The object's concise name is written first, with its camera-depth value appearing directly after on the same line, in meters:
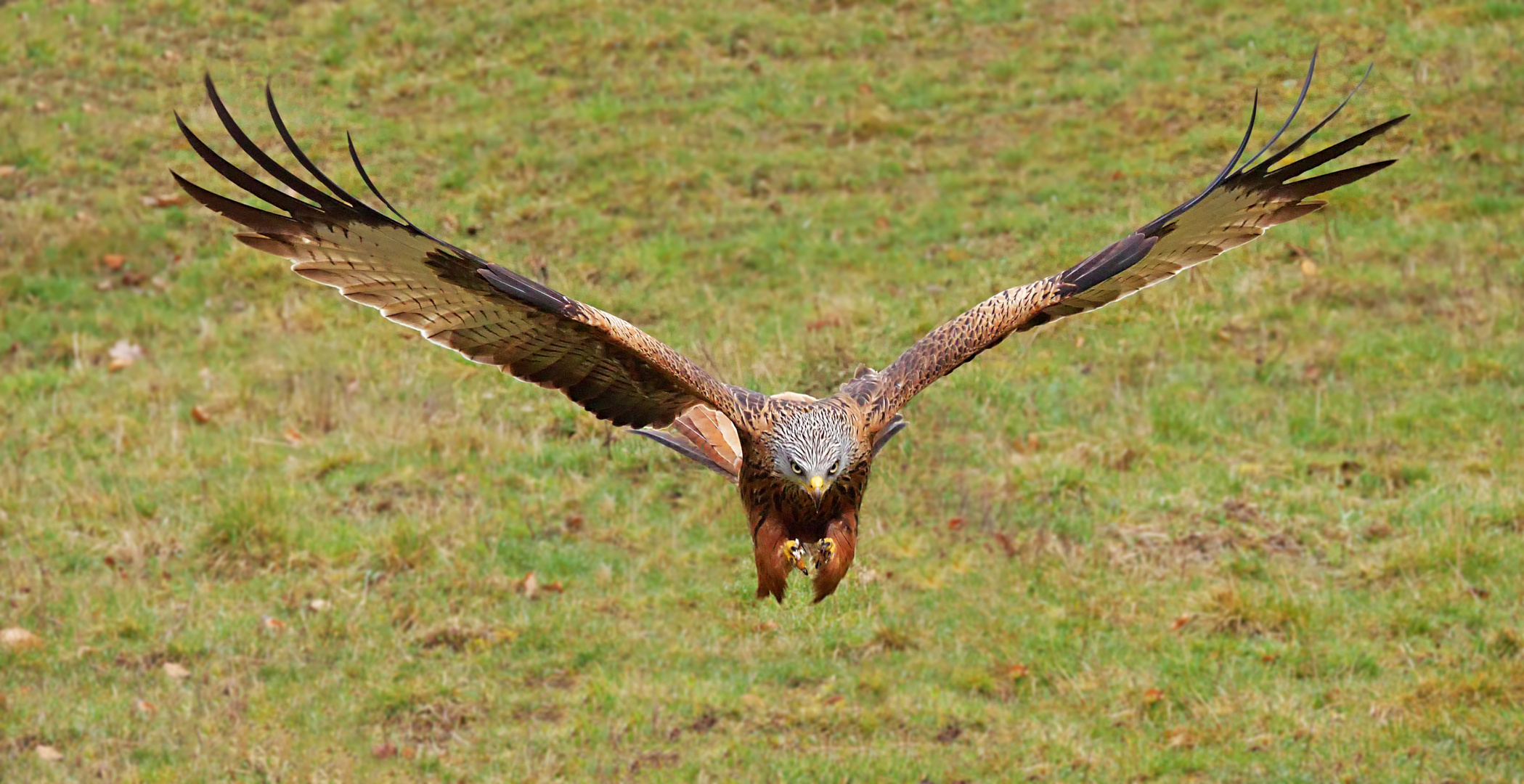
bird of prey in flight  11.39
